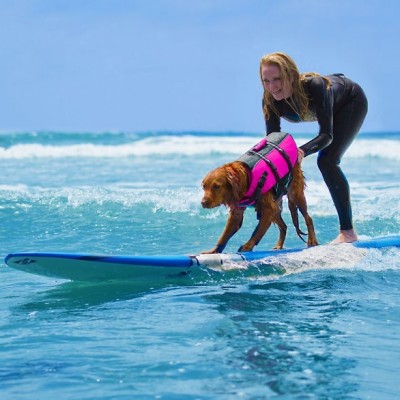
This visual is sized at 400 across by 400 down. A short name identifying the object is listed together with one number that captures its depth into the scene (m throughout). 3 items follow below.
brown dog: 10.84
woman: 11.52
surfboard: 10.04
